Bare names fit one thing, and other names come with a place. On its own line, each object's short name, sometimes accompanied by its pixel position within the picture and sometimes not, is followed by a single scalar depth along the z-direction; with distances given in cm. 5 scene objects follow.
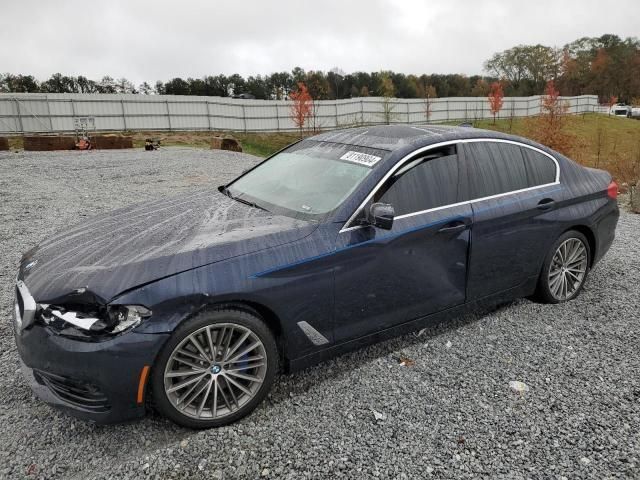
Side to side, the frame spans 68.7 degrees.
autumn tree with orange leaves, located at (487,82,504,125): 6328
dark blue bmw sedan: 240
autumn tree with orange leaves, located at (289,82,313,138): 4388
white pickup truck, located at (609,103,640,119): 7731
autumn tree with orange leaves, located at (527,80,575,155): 3156
